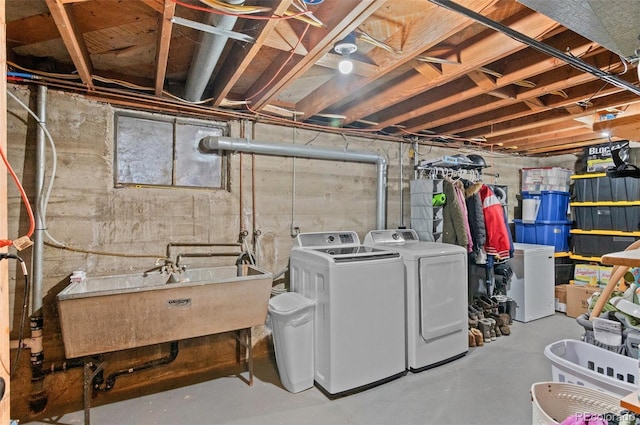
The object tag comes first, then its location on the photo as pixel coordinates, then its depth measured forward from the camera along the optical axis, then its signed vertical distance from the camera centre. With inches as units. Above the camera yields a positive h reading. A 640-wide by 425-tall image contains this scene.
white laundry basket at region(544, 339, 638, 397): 62.9 -31.1
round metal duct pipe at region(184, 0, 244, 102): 63.2 +36.9
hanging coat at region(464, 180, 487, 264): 142.4 -3.4
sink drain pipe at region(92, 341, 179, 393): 99.7 -47.4
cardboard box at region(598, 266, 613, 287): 167.3 -29.9
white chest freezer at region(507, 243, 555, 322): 162.6 -32.9
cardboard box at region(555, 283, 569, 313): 177.2 -44.3
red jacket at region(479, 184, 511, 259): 144.8 -5.2
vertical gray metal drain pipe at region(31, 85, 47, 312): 93.0 +1.8
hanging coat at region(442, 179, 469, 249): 140.6 -2.2
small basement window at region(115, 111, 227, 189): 109.0 +21.3
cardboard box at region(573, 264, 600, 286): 170.9 -30.7
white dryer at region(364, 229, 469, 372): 113.7 -30.9
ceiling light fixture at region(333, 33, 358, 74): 73.6 +37.4
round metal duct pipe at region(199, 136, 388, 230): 117.0 +24.3
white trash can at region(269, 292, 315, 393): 103.1 -39.4
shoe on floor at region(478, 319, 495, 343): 140.5 -47.9
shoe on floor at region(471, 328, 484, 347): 135.9 -49.8
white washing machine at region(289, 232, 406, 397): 99.7 -31.7
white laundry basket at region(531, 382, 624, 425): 59.2 -34.0
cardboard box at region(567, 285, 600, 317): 165.8 -41.9
